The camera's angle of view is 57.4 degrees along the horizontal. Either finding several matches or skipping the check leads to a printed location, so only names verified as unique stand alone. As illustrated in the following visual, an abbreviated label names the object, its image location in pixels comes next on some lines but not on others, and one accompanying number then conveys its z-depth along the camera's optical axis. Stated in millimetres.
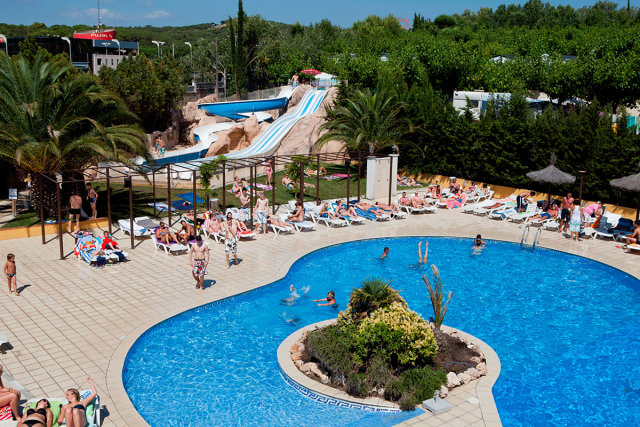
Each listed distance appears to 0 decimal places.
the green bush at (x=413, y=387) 8484
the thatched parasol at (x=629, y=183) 17541
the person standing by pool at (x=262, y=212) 18234
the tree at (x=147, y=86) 40112
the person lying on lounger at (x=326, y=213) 19891
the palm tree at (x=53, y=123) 16562
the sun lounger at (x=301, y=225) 18797
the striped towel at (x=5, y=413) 7582
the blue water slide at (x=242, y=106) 46594
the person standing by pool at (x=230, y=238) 14656
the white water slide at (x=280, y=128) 32509
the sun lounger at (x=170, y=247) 15859
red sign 92988
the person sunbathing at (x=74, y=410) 7301
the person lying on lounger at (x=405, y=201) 21844
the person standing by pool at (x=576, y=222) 17922
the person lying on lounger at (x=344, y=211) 20016
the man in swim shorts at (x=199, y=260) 13094
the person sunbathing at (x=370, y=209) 20844
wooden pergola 14977
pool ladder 17734
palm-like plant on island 9680
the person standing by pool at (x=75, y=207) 17094
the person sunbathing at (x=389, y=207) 21092
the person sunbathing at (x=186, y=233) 16344
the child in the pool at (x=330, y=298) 13031
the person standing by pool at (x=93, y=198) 18547
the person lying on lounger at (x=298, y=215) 18906
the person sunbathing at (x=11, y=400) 7613
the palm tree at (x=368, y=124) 25783
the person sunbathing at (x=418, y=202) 21672
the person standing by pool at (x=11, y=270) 12320
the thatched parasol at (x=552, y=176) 19875
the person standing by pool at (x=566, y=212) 18750
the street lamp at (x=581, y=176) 19331
